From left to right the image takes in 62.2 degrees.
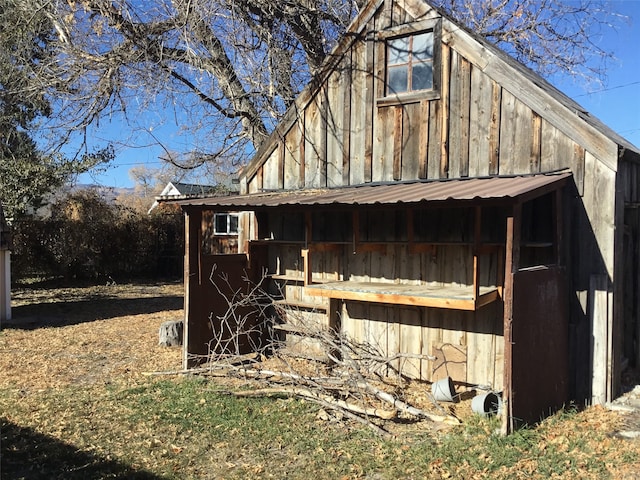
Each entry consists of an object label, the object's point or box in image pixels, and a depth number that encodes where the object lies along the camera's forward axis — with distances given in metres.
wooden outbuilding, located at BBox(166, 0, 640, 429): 5.88
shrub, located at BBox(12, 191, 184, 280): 18.27
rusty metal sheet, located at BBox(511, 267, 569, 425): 5.26
